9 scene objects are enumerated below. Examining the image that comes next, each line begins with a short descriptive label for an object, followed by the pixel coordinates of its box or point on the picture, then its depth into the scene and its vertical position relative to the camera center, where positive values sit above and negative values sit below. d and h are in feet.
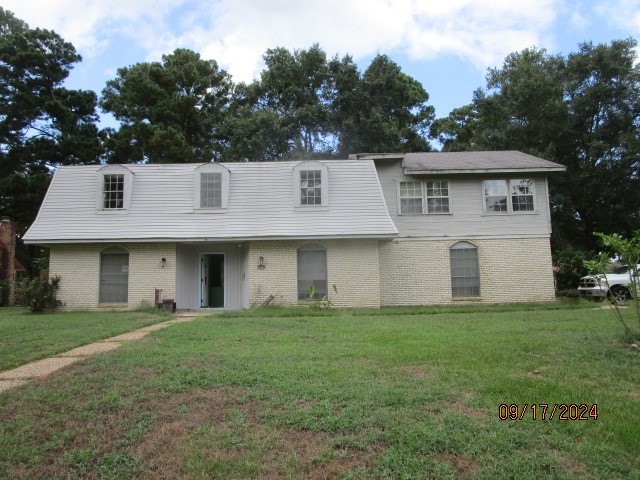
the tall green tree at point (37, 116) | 84.17 +32.57
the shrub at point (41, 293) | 48.24 -0.60
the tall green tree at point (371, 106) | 91.86 +36.59
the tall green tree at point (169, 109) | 87.97 +36.32
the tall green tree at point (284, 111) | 92.89 +36.20
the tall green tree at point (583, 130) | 75.31 +25.41
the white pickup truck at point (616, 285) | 53.06 -1.10
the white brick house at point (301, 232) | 50.55 +5.68
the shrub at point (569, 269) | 64.18 +1.07
